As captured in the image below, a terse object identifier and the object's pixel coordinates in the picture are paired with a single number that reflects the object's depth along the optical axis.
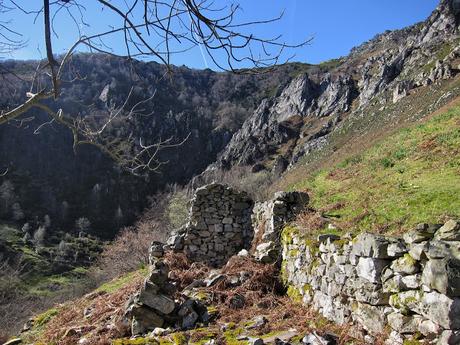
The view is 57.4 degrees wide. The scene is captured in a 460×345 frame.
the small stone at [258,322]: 5.59
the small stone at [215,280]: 7.68
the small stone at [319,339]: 4.38
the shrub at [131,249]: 29.09
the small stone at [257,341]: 4.71
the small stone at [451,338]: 3.23
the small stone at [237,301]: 6.70
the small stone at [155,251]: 11.01
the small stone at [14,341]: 8.79
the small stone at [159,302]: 6.45
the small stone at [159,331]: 5.94
